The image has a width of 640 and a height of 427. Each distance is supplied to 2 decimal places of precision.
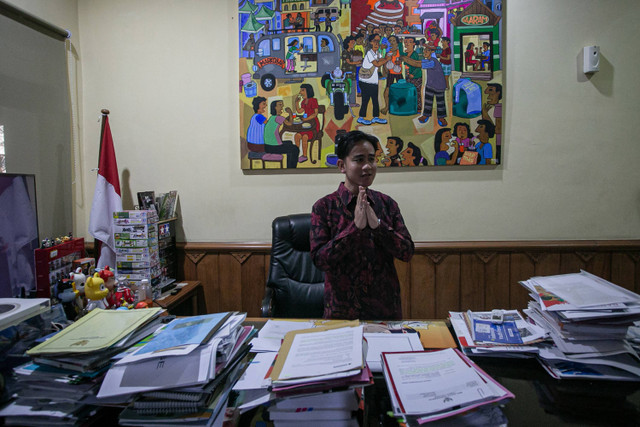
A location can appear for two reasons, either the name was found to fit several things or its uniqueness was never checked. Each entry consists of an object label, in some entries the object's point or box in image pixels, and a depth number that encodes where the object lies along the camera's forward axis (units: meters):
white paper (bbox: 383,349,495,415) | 0.69
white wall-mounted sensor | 2.13
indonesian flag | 2.22
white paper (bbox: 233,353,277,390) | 0.81
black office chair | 1.90
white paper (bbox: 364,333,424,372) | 0.95
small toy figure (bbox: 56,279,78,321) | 1.44
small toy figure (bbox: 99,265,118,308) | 1.47
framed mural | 2.22
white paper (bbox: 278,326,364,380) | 0.70
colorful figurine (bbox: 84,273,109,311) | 1.43
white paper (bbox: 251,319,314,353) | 1.04
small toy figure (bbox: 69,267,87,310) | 1.47
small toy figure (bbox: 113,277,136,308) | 1.54
